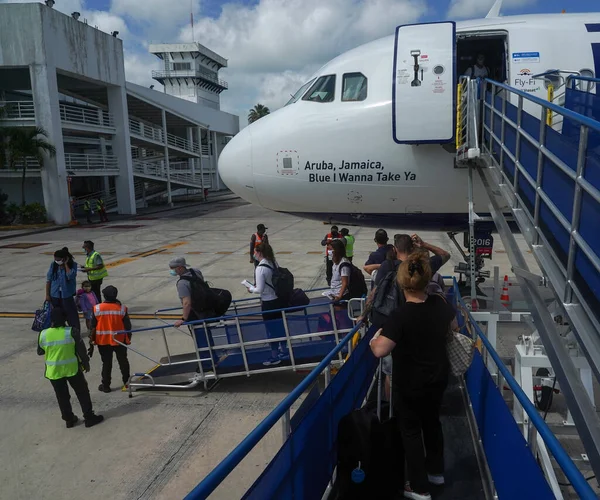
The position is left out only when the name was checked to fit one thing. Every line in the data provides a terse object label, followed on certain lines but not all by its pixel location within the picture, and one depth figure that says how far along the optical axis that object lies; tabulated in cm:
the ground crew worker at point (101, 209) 3241
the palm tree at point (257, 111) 10196
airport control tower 8269
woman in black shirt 320
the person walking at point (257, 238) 1203
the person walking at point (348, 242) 1246
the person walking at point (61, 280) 873
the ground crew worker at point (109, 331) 698
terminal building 2930
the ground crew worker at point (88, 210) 3199
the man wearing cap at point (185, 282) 677
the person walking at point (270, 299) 703
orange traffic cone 1017
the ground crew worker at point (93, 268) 1007
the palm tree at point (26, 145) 2884
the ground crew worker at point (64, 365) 594
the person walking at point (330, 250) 1224
